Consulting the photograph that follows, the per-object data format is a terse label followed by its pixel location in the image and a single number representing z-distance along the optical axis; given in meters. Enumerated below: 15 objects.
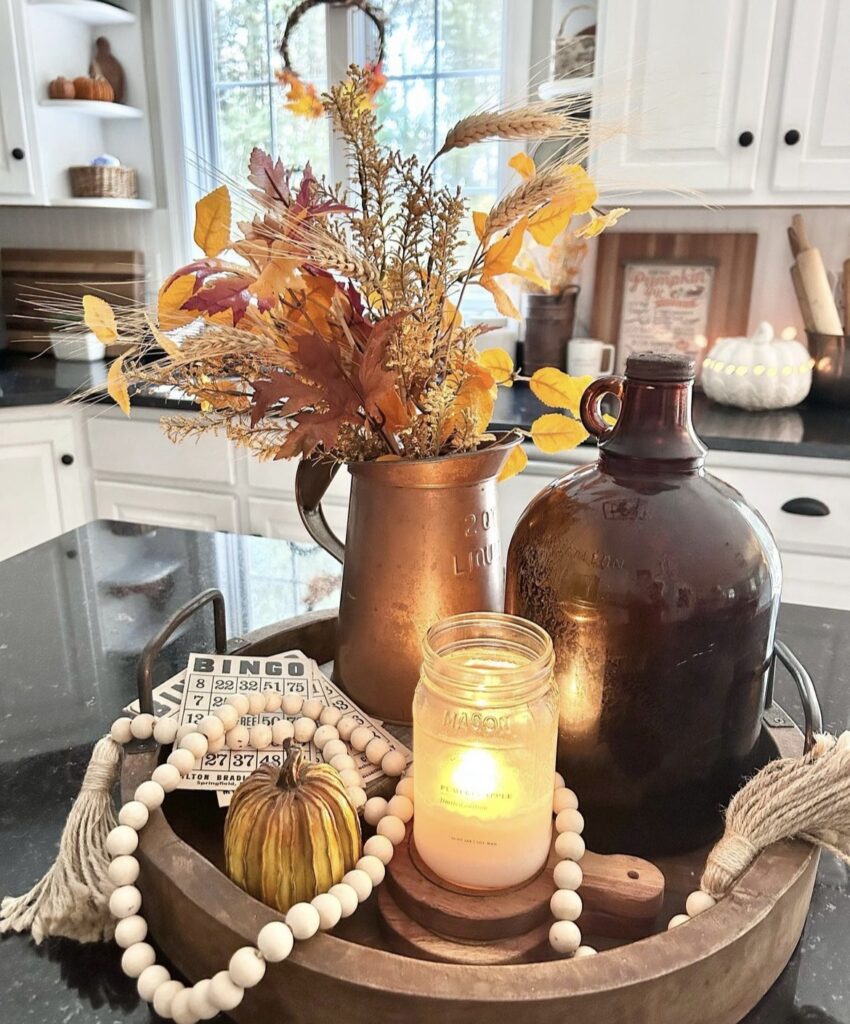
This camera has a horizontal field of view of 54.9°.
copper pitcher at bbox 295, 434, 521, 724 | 0.61
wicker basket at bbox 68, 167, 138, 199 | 2.49
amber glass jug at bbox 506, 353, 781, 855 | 0.51
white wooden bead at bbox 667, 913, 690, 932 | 0.43
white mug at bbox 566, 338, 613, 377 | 2.25
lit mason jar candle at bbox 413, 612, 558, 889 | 0.48
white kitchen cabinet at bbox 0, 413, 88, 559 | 2.21
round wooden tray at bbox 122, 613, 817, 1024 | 0.38
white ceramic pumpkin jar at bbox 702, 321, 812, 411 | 1.99
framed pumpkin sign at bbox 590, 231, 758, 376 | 2.24
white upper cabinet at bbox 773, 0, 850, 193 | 1.74
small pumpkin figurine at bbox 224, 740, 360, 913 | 0.45
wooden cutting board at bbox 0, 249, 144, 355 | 2.66
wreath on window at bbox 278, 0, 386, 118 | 2.31
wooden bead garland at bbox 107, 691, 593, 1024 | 0.40
